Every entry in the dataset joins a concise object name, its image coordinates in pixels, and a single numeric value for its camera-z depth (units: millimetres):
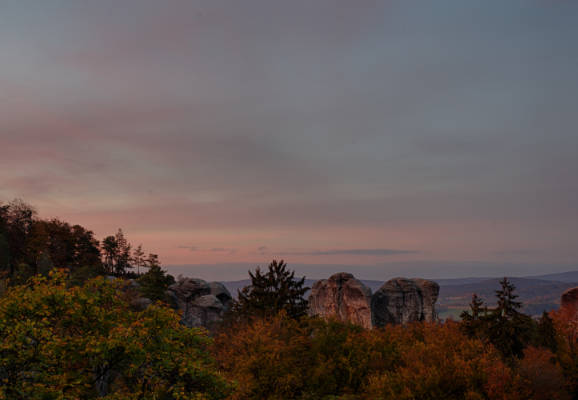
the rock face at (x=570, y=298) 65512
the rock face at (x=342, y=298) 72125
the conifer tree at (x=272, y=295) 49844
